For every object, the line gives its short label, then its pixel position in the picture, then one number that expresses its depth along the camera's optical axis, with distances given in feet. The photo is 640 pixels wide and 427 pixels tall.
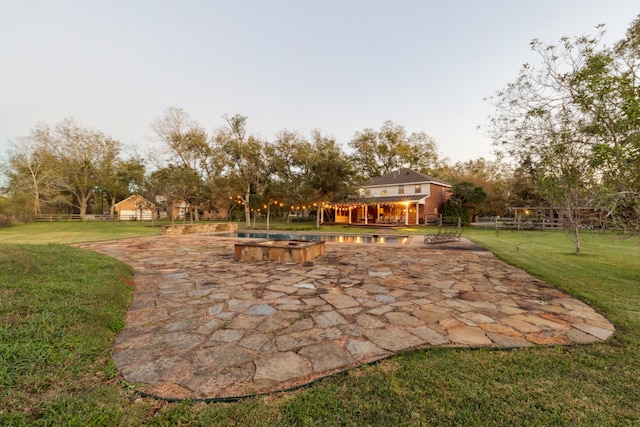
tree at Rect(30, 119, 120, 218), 96.99
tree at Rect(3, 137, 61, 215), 91.61
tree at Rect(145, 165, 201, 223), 67.00
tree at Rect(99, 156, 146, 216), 113.60
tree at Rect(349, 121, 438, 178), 117.70
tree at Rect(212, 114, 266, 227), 75.87
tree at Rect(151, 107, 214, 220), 98.68
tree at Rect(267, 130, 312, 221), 83.97
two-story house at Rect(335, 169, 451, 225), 85.87
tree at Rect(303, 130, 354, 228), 66.80
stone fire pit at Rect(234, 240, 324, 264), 22.72
